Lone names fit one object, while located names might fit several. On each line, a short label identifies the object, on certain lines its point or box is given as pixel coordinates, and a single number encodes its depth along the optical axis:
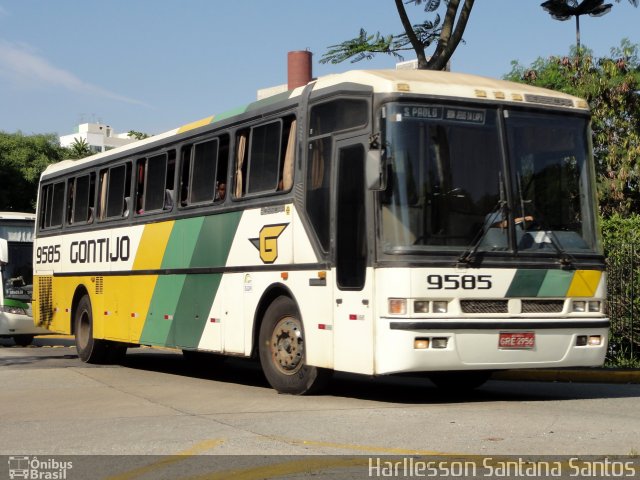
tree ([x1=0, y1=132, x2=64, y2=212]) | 65.81
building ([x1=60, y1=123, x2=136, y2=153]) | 157.75
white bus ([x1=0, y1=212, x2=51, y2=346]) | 25.69
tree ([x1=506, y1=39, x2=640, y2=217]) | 30.62
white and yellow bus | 10.81
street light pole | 41.53
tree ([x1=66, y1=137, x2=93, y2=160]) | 77.54
